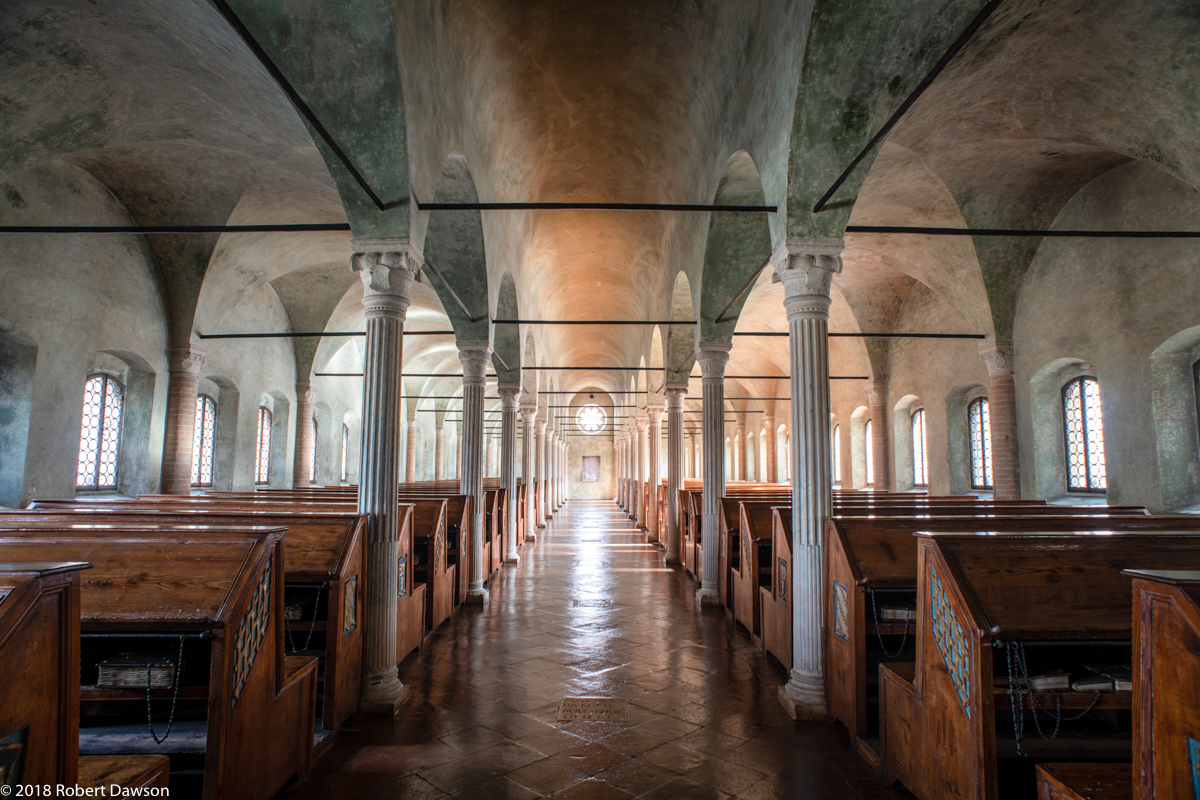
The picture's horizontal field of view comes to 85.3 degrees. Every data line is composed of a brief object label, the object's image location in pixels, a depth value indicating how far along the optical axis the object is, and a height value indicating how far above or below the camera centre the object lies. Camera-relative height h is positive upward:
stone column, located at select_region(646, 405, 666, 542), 14.52 -0.14
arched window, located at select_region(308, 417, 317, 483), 17.38 +0.10
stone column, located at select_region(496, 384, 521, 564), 11.03 +0.07
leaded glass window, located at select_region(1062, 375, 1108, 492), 9.91 +0.45
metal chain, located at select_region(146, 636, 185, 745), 2.81 -1.00
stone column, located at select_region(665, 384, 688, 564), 11.23 -0.21
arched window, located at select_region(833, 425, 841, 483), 19.19 +0.37
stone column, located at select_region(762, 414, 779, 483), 23.91 +0.63
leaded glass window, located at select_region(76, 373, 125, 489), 9.95 +0.47
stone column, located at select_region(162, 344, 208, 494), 10.81 +0.65
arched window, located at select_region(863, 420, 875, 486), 17.42 +0.41
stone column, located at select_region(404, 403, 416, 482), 24.09 +0.85
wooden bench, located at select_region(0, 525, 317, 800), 2.69 -0.77
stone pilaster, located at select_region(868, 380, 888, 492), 15.18 +0.83
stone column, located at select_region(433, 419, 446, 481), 27.83 +0.73
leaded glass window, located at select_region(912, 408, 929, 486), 14.86 +0.28
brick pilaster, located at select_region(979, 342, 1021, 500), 10.40 +0.67
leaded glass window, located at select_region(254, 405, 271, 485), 15.30 +0.35
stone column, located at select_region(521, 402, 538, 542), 14.49 -0.03
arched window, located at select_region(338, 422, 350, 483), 20.17 +0.66
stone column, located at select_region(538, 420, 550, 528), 20.11 -0.07
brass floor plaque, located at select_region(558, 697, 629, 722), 4.24 -1.65
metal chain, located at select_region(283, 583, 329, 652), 4.02 -1.02
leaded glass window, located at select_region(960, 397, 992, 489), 13.00 +0.38
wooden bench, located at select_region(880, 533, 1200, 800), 2.69 -0.80
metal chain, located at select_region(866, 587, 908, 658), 4.00 -1.04
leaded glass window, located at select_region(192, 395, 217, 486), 12.99 +0.44
